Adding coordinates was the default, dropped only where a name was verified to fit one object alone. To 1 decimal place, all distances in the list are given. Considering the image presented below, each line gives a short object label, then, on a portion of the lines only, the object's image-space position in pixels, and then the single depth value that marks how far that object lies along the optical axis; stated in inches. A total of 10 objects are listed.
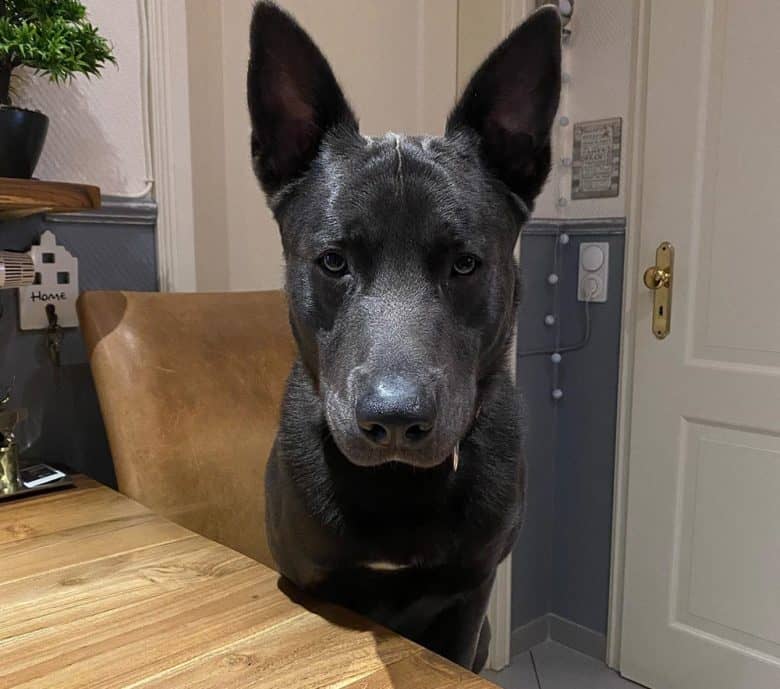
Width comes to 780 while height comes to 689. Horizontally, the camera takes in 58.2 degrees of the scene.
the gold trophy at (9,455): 43.0
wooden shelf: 39.4
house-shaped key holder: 48.3
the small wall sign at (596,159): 79.7
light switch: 81.0
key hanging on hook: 49.6
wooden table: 24.0
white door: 68.3
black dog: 28.5
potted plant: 39.9
